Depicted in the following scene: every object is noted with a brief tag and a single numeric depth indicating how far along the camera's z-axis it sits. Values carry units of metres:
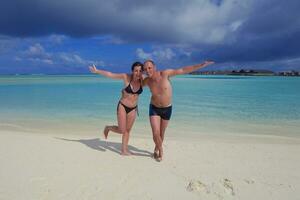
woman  3.71
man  3.55
